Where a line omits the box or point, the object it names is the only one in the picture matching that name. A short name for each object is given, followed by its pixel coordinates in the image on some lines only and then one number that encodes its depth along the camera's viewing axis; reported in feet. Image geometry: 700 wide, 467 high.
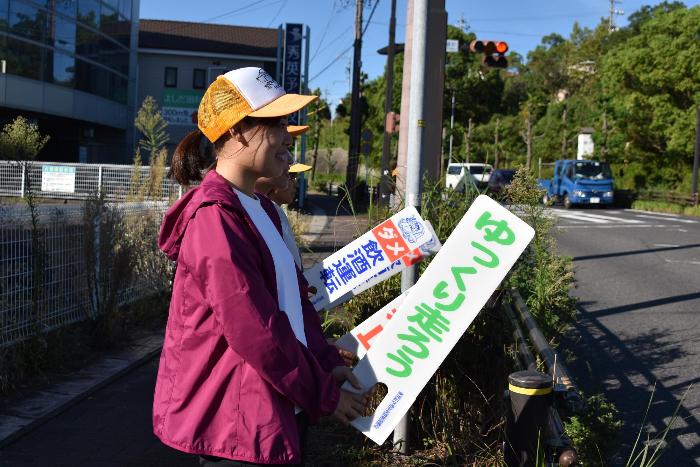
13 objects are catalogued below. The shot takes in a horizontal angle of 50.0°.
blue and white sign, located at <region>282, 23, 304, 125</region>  77.36
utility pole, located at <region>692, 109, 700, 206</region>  99.35
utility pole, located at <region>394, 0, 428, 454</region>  12.81
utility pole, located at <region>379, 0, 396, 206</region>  75.03
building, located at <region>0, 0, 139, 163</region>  93.35
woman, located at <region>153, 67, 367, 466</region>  5.64
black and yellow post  8.08
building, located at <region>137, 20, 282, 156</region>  126.82
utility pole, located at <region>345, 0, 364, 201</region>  87.71
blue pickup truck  104.88
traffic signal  41.32
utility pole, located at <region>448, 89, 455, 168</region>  179.32
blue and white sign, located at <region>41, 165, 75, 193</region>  61.63
